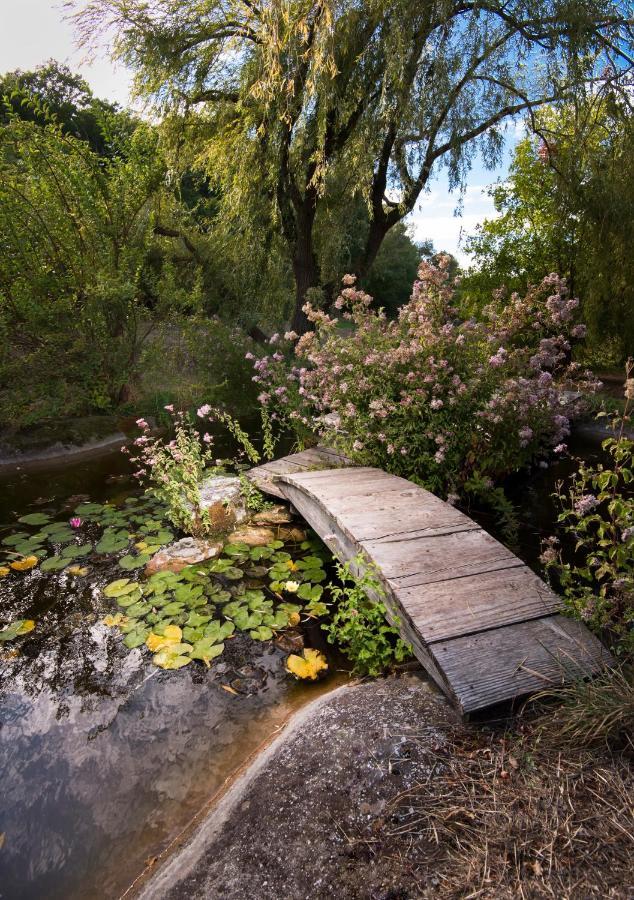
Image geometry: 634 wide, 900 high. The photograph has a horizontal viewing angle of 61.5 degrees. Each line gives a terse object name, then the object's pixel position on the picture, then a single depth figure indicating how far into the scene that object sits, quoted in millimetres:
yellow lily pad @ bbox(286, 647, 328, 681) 2705
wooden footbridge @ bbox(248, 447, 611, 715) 2074
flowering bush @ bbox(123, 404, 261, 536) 4367
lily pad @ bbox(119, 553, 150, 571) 3863
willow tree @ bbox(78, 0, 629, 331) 6331
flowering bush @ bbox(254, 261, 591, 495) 4051
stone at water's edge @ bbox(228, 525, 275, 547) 4234
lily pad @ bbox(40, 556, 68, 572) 3859
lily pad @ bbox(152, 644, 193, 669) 2824
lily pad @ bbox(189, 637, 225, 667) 2854
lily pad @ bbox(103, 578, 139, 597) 3523
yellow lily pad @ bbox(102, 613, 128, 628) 3189
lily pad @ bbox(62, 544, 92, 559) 4035
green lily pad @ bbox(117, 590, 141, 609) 3386
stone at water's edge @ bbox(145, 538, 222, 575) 3848
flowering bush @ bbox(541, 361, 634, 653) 2027
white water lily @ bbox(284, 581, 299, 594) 3482
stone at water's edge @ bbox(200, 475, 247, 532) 4555
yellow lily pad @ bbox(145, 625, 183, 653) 2945
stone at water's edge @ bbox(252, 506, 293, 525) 4598
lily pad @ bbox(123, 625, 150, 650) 2986
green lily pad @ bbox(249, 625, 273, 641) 3012
